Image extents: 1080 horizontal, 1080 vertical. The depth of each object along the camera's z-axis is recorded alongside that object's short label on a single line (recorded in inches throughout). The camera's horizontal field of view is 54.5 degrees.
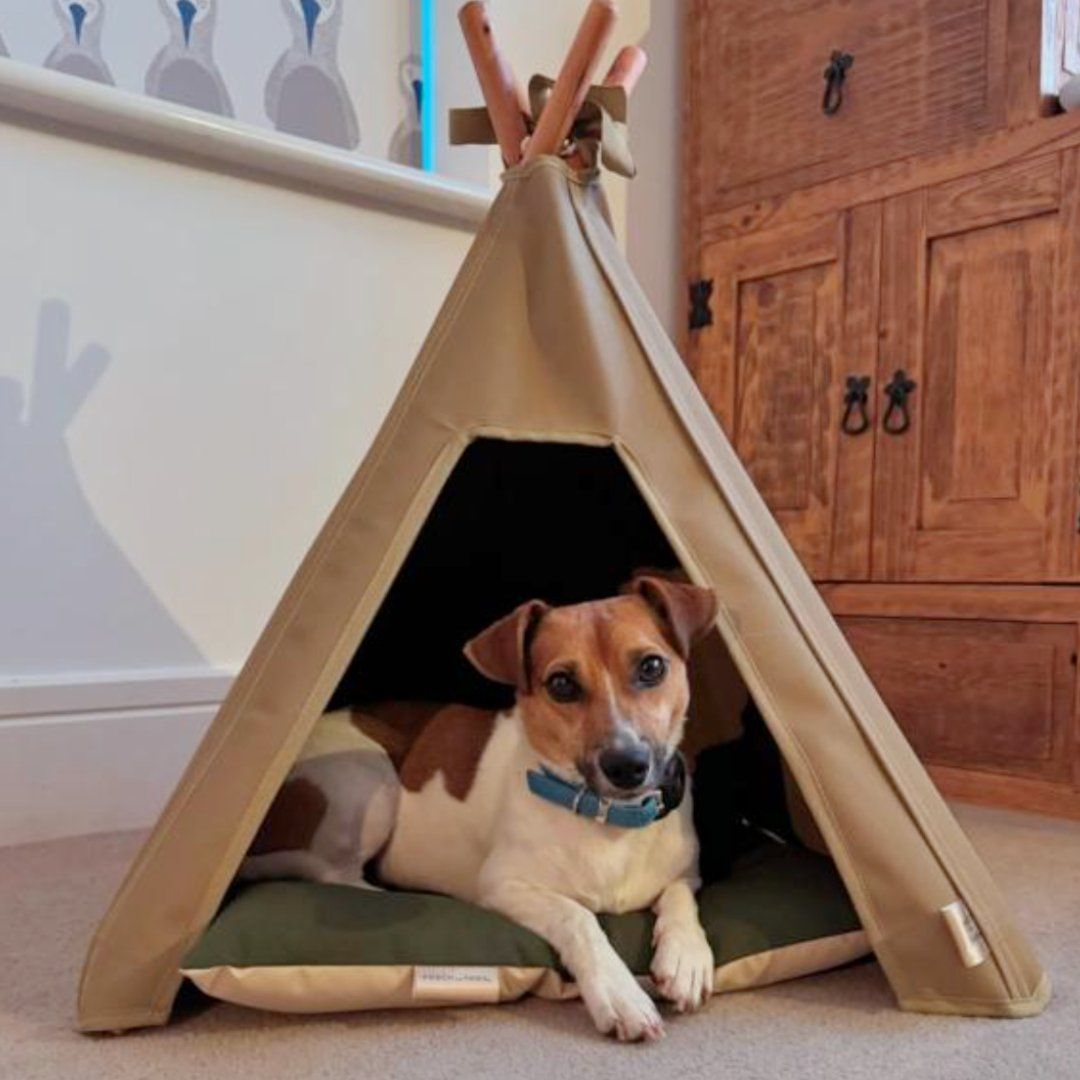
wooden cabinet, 75.7
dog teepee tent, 41.0
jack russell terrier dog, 43.2
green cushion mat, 41.4
